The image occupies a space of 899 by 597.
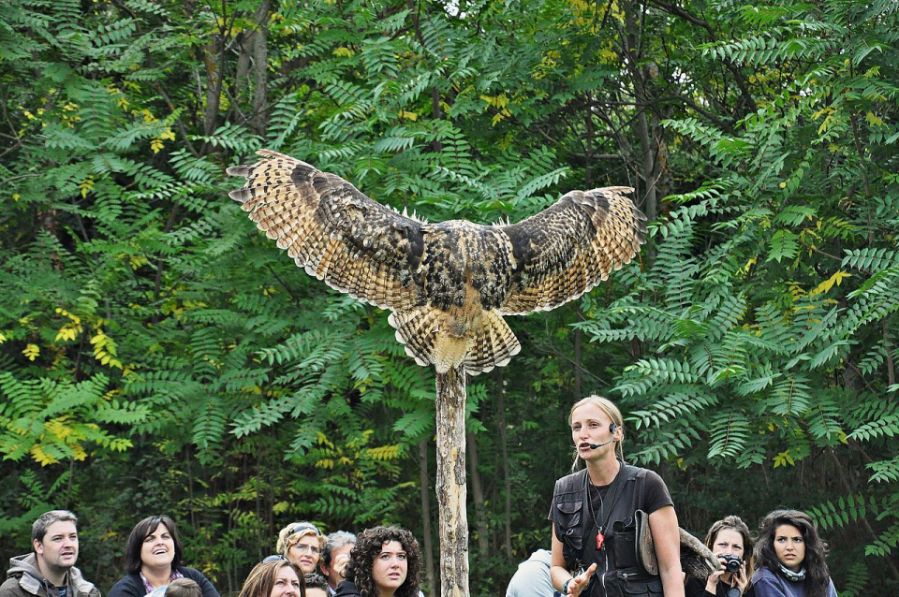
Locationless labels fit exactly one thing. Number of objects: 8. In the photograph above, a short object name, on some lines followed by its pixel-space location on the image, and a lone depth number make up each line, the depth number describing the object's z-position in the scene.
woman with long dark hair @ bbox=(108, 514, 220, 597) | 8.91
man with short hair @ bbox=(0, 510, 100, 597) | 9.16
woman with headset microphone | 6.35
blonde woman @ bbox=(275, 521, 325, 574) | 10.05
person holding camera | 9.05
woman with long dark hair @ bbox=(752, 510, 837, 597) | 8.98
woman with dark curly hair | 8.66
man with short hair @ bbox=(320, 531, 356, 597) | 10.05
